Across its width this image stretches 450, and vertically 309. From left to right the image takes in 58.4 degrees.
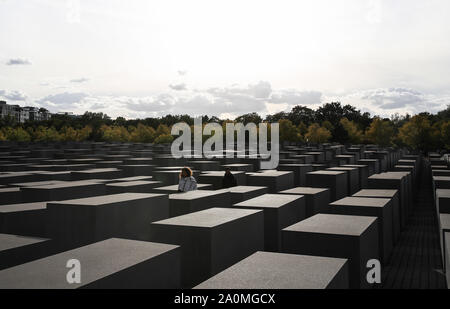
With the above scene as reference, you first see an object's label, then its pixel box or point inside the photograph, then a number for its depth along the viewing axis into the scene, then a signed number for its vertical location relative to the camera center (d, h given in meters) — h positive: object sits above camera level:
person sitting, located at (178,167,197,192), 10.34 -1.01
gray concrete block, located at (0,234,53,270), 5.61 -1.53
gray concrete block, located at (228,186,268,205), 10.73 -1.36
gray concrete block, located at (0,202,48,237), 7.71 -1.49
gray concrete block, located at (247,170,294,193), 13.95 -1.30
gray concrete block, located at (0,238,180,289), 3.63 -1.22
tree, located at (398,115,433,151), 47.66 +1.20
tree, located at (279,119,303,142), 60.38 +1.91
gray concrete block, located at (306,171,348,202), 14.16 -1.36
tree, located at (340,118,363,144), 65.81 +1.72
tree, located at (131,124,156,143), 74.62 +1.73
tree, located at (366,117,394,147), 58.28 +1.51
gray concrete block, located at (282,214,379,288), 5.57 -1.40
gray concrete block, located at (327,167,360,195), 16.26 -1.47
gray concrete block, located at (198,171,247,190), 13.98 -1.24
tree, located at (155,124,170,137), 74.62 +2.57
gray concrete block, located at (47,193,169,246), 7.05 -1.38
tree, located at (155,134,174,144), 65.56 +0.84
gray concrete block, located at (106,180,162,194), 10.97 -1.19
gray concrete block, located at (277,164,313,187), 18.11 -1.29
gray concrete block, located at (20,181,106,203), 10.01 -1.20
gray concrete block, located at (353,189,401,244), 10.27 -1.38
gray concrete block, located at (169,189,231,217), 8.95 -1.32
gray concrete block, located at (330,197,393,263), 8.18 -1.39
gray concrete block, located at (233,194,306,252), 8.46 -1.55
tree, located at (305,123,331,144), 64.62 +1.41
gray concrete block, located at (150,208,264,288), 5.76 -1.44
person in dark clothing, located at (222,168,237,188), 12.54 -1.13
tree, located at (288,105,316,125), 103.75 +7.89
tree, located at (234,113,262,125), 102.15 +6.84
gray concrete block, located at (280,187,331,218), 10.78 -1.54
